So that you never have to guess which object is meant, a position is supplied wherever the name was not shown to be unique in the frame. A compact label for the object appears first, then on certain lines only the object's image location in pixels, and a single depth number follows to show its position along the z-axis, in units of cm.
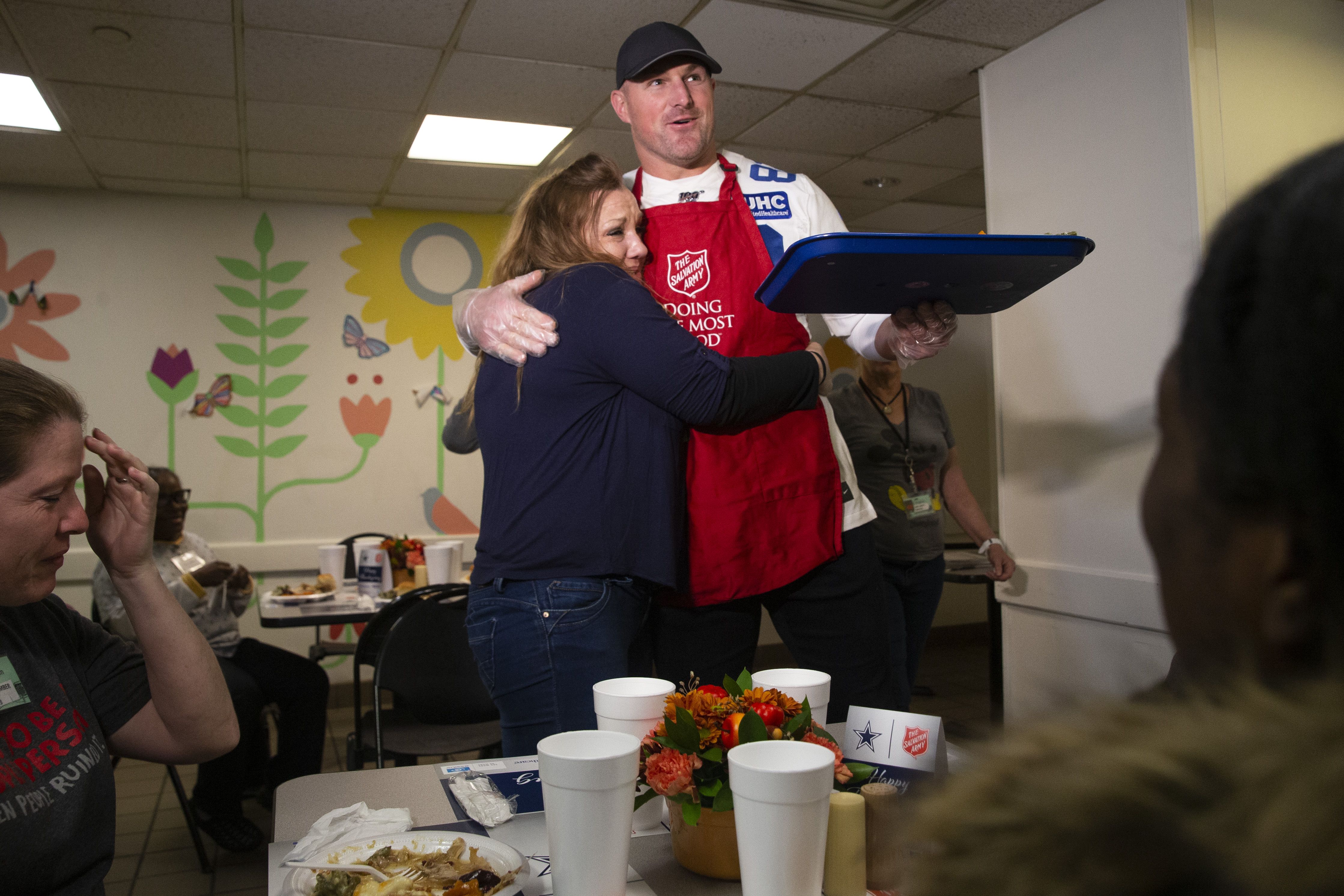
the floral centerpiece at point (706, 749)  80
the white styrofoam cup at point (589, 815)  72
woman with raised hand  103
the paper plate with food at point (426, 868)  77
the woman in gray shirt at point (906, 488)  302
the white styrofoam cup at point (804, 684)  99
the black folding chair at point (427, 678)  264
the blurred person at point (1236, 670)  24
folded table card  94
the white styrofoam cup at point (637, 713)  94
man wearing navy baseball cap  141
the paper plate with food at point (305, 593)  348
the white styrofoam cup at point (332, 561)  378
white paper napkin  86
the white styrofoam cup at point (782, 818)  69
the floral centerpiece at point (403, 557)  383
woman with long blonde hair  125
